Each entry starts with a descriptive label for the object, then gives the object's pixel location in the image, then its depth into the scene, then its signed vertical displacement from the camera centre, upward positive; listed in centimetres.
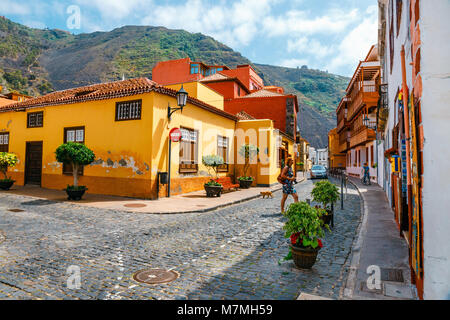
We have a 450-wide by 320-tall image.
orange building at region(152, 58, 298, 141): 2703 +698
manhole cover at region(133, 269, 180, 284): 376 -163
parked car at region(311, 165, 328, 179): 2714 -49
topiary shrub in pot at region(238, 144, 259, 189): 1769 +81
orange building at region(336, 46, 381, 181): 2265 +592
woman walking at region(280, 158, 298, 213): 828 -39
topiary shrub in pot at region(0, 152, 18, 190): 1391 +11
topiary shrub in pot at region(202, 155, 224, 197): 1313 -31
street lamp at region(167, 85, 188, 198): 1196 +287
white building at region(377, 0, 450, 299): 250 +27
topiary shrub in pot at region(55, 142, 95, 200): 1077 +36
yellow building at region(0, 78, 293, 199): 1193 +165
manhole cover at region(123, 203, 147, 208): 998 -150
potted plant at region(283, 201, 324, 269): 416 -107
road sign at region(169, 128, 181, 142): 1233 +150
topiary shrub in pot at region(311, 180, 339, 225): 737 -71
